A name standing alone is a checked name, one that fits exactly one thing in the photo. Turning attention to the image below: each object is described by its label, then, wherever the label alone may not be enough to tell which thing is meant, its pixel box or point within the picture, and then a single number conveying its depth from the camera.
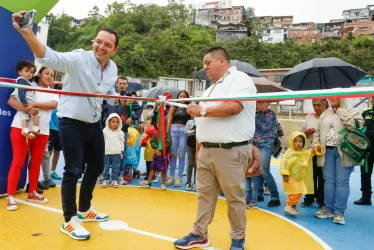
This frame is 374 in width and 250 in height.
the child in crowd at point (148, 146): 5.69
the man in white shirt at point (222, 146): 2.81
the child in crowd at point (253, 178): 4.50
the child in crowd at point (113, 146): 5.31
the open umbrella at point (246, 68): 6.19
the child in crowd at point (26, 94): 3.91
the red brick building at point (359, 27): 74.62
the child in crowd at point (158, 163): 5.46
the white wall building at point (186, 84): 34.16
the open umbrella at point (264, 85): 6.06
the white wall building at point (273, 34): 76.94
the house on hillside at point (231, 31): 70.06
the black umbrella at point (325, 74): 5.63
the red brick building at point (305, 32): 83.82
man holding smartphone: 3.00
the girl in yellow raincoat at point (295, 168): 4.36
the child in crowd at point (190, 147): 5.34
